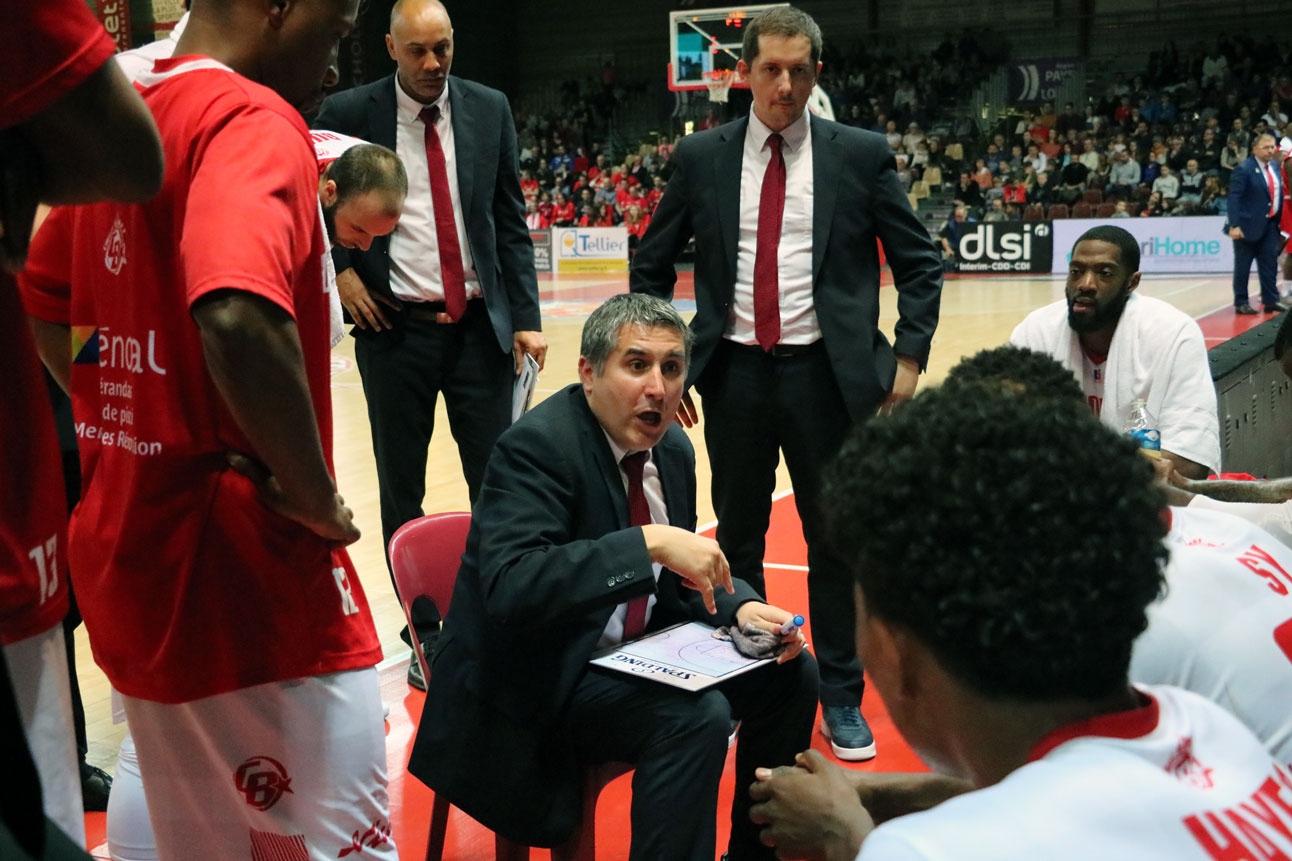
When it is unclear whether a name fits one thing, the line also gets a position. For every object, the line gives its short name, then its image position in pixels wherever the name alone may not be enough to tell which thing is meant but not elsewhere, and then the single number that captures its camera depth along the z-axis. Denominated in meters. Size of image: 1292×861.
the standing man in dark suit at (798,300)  3.83
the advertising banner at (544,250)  22.19
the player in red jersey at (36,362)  1.06
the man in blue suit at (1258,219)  12.84
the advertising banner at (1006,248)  19.08
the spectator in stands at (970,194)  21.52
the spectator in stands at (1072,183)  20.50
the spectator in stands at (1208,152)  20.77
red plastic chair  2.82
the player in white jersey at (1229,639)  1.74
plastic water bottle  3.71
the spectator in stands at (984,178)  21.97
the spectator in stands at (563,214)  24.67
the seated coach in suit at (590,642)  2.47
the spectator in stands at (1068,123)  23.35
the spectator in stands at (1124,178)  20.64
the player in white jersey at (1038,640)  1.03
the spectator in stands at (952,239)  19.86
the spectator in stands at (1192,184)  19.78
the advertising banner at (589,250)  21.36
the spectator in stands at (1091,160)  21.66
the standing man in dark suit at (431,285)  4.04
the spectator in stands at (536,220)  23.77
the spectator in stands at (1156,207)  19.16
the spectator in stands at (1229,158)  20.00
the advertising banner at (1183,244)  17.92
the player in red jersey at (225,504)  1.57
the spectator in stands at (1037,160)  22.16
